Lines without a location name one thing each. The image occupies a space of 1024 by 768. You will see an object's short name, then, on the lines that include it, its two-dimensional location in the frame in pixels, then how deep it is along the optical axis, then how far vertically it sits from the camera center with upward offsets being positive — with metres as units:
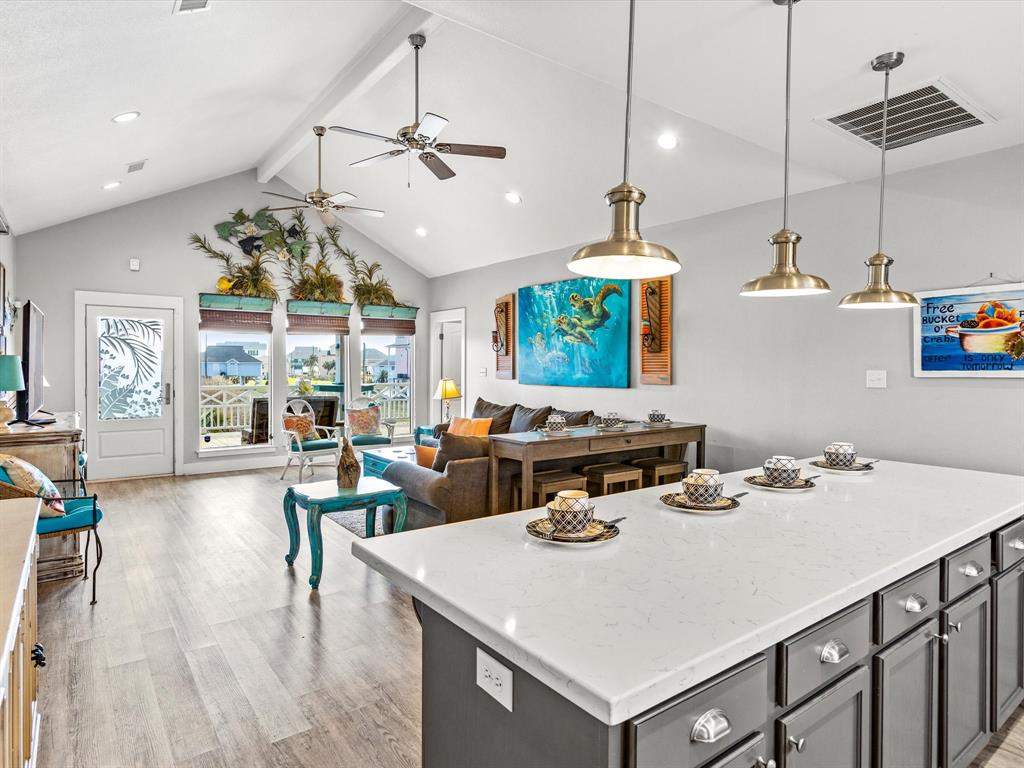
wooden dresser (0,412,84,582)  3.69 -0.55
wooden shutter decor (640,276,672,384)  5.59 +0.47
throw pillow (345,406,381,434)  7.58 -0.56
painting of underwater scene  6.06 +0.50
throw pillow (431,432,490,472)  4.16 -0.51
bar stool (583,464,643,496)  4.58 -0.77
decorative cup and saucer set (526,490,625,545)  1.62 -0.41
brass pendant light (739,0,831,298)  2.04 +0.36
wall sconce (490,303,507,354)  7.57 +0.60
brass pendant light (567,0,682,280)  1.46 +0.34
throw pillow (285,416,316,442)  6.89 -0.59
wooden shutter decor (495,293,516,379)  7.45 +0.58
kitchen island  1.00 -0.51
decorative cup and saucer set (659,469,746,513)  1.98 -0.40
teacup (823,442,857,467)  2.78 -0.36
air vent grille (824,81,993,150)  2.59 +1.26
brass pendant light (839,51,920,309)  2.41 +0.36
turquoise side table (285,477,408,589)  3.56 -0.79
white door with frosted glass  6.77 -0.19
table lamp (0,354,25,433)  3.73 -0.01
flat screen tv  4.83 +0.06
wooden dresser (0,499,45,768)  1.17 -0.64
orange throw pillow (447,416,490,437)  6.45 -0.55
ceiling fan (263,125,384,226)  5.01 +1.54
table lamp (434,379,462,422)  7.80 -0.17
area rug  4.76 -1.23
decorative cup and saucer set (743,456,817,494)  2.31 -0.39
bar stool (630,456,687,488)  4.92 -0.77
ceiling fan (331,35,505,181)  3.76 +1.60
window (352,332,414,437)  8.70 +0.03
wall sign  3.40 +0.30
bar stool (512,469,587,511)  4.28 -0.79
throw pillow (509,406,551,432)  6.27 -0.44
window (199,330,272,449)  7.49 -0.16
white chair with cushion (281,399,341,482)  6.79 -0.75
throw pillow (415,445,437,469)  4.67 -0.63
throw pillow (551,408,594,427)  5.95 -0.41
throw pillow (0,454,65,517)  2.90 -0.54
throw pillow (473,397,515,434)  6.66 -0.44
